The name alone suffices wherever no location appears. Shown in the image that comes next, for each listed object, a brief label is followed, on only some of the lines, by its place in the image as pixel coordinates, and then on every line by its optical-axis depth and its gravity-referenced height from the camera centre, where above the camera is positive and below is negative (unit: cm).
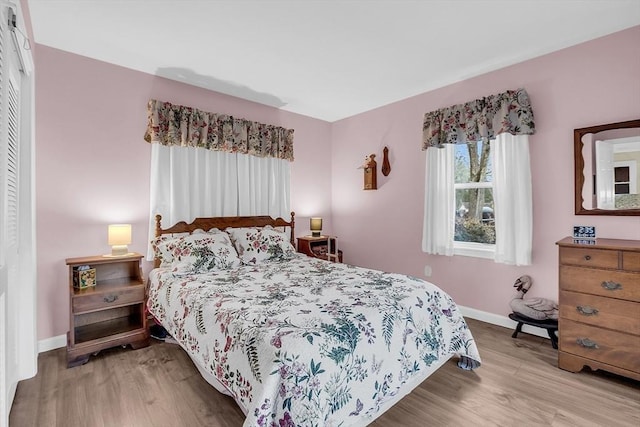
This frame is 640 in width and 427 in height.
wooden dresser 202 -66
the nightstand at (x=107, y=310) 241 -77
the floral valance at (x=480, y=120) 283 +92
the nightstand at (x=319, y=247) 412 -47
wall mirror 237 +34
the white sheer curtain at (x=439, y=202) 342 +11
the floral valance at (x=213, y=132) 310 +92
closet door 187 -6
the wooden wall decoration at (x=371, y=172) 417 +55
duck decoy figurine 267 -83
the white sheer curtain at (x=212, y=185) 320 +34
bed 135 -65
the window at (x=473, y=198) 329 +15
